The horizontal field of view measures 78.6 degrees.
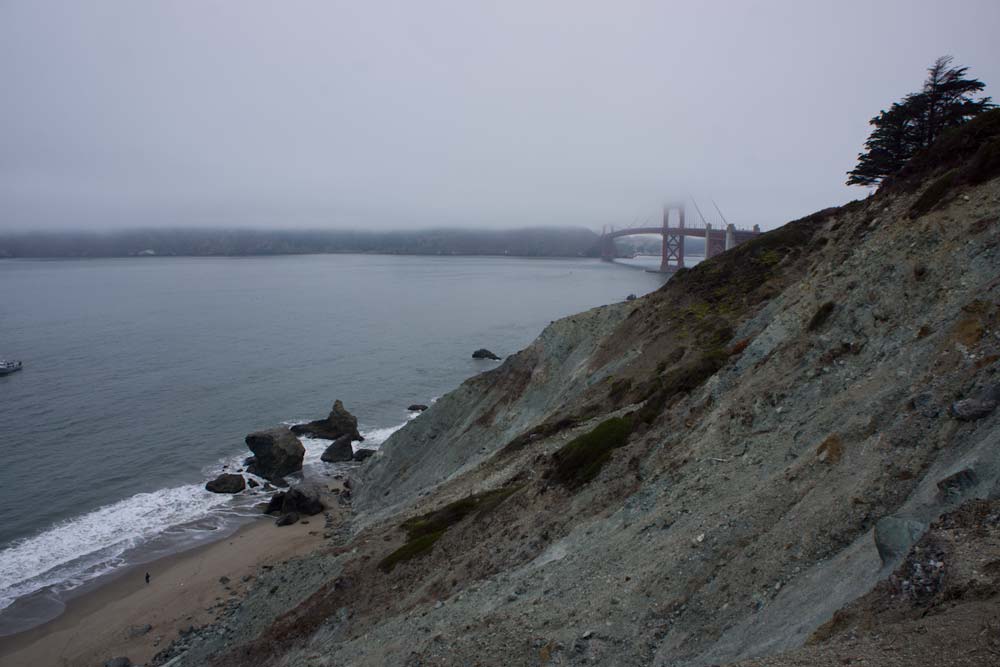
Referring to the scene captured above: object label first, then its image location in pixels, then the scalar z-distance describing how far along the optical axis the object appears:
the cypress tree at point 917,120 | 26.98
